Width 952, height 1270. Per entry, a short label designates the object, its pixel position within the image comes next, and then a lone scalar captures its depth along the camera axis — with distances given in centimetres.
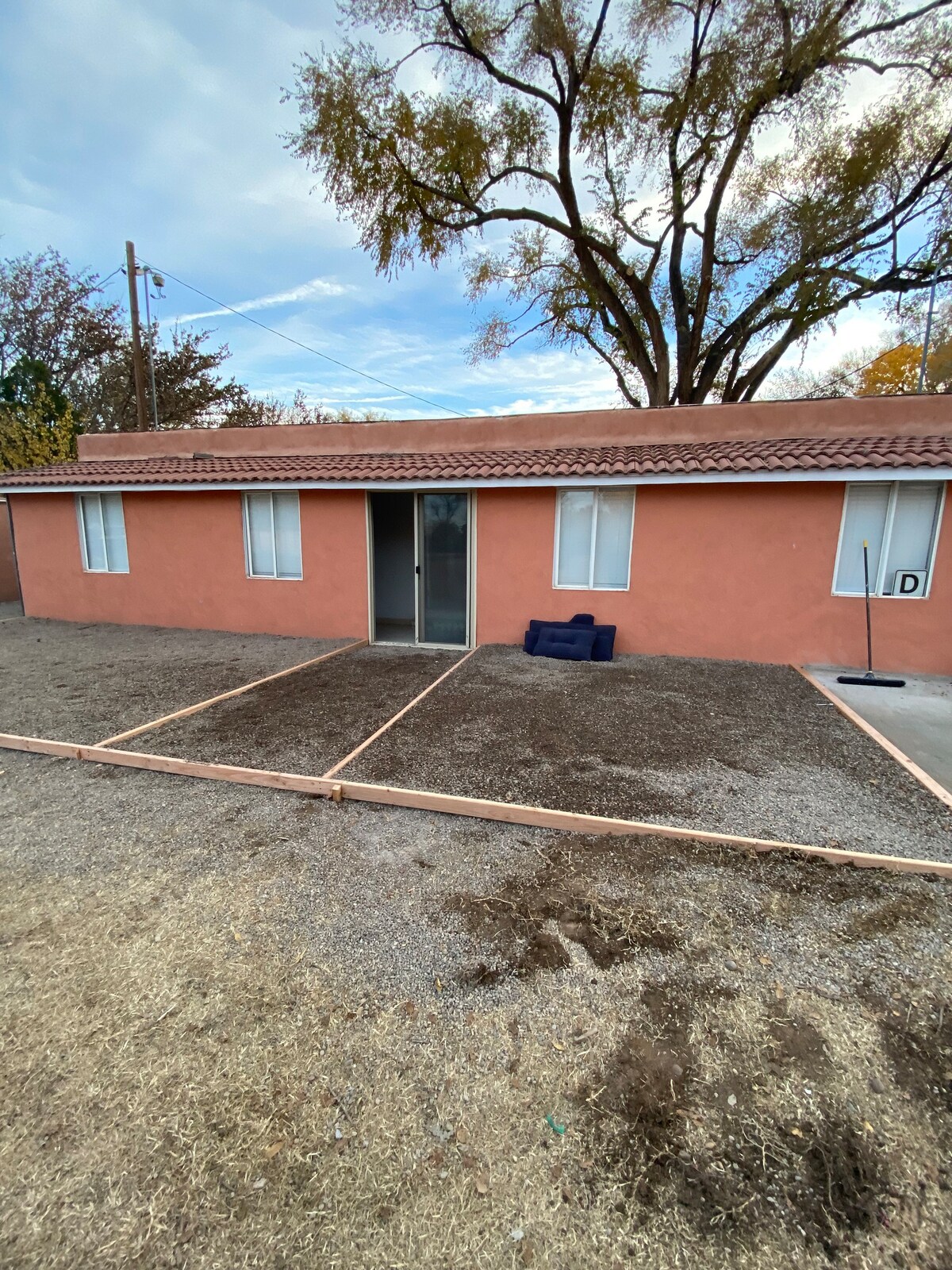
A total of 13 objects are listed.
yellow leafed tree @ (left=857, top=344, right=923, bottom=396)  2270
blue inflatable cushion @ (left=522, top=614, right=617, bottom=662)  712
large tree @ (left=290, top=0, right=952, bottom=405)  1286
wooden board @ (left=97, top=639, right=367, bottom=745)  445
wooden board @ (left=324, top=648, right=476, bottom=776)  394
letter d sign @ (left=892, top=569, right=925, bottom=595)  647
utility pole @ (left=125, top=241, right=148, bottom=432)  1339
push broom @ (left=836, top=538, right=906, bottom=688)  604
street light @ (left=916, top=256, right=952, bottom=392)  1395
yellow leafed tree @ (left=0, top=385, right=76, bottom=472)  1648
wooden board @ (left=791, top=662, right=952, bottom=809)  359
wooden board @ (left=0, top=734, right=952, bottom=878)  287
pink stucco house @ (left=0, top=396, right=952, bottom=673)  658
